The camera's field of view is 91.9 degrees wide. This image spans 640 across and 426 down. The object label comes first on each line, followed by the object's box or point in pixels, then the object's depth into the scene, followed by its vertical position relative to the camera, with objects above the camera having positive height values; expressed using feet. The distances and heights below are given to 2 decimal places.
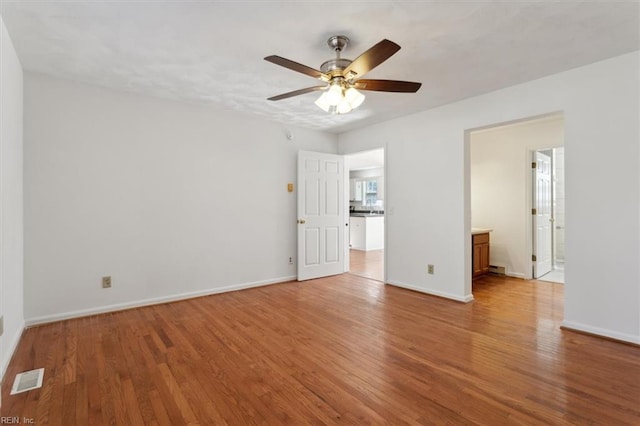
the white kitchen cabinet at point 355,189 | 31.50 +2.19
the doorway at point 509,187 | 15.85 +1.26
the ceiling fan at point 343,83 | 7.06 +3.13
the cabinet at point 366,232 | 25.85 -1.88
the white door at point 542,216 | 16.14 -0.34
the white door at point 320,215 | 16.02 -0.23
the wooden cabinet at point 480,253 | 15.73 -2.28
